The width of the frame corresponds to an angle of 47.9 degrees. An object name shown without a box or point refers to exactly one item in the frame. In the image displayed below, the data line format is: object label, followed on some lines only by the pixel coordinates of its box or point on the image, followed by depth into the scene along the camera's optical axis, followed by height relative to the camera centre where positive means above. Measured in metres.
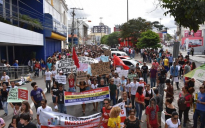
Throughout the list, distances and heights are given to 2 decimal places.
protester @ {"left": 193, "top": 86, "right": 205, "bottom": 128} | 7.61 -1.70
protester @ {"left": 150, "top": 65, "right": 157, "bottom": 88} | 13.40 -1.20
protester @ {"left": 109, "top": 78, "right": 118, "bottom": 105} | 9.95 -1.49
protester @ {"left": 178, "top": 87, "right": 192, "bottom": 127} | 8.15 -1.69
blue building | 18.89 +2.17
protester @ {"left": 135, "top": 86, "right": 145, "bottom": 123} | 8.40 -1.70
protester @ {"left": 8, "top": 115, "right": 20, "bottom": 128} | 6.04 -1.76
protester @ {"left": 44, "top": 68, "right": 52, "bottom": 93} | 13.42 -1.26
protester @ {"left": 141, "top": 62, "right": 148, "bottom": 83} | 14.77 -1.07
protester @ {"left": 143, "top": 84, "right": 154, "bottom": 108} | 8.99 -1.50
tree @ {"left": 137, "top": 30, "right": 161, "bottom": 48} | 32.88 +2.06
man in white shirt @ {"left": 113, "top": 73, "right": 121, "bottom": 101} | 10.95 -1.26
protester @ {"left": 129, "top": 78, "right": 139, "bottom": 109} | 9.88 -1.44
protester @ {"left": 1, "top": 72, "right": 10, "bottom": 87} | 12.35 -1.32
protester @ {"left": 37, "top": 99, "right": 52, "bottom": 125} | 7.14 -1.68
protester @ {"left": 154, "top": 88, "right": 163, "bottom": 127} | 7.95 -1.58
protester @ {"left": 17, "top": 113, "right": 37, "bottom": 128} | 5.42 -1.58
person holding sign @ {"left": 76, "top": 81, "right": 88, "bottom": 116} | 10.20 -1.39
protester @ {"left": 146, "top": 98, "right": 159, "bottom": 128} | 7.18 -1.88
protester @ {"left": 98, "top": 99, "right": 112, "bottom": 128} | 6.90 -1.78
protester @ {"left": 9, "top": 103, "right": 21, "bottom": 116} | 7.34 -1.74
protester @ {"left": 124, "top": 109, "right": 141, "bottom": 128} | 5.90 -1.74
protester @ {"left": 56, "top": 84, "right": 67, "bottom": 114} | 8.93 -1.73
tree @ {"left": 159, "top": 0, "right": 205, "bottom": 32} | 8.49 +1.65
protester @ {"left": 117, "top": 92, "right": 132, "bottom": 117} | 7.81 -1.66
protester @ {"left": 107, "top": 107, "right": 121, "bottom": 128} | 6.08 -1.71
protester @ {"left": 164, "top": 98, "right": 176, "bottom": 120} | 7.09 -1.65
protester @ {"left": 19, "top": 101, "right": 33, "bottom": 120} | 6.83 -1.58
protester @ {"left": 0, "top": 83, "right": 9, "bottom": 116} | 9.68 -1.74
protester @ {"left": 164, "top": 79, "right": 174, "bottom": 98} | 9.10 -1.45
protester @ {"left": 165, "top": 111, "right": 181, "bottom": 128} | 6.01 -1.80
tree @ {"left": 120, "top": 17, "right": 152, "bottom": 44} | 44.53 +5.28
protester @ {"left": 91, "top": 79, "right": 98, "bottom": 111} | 10.31 -1.45
